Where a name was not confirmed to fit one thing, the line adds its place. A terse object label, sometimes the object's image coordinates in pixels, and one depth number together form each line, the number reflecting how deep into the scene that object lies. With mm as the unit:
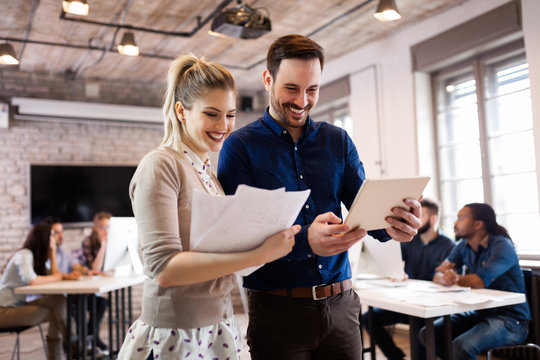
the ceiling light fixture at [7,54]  4682
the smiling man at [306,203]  1405
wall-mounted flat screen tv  6602
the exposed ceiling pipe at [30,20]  4500
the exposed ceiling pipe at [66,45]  5383
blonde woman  1097
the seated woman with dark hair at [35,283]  4102
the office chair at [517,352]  2933
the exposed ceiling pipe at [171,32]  4543
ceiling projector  4148
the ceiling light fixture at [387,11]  4012
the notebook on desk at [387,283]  3393
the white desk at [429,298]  2561
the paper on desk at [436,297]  2646
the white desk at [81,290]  3742
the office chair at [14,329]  4133
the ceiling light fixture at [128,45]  4699
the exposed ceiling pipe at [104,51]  4633
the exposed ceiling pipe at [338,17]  4673
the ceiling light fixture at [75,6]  3699
